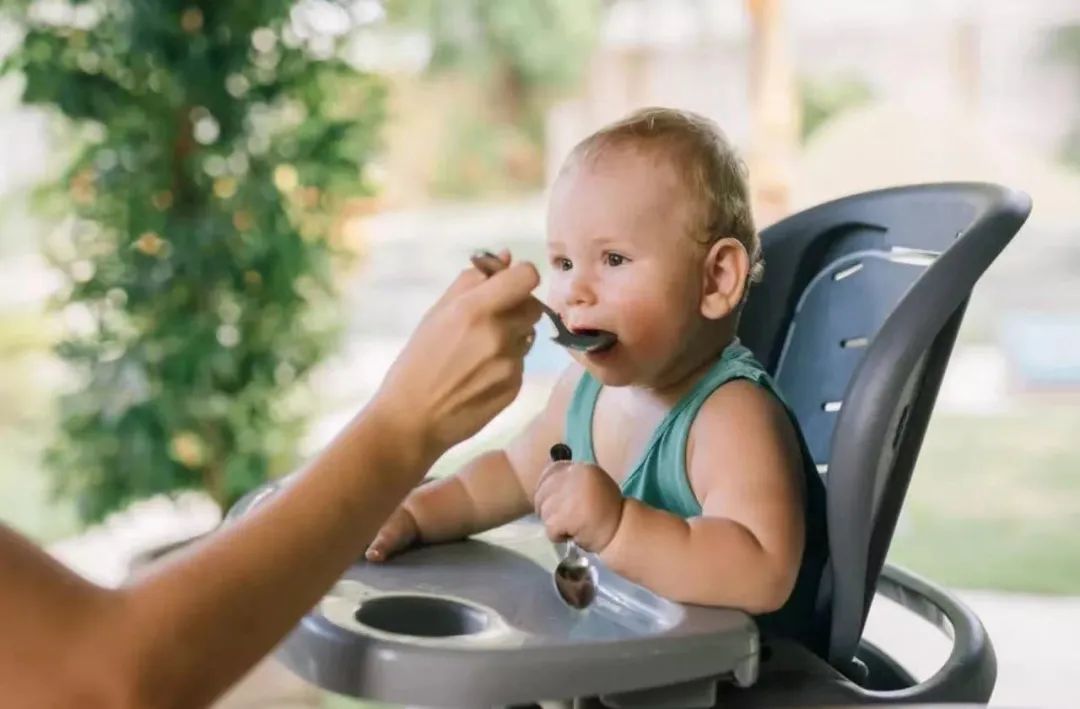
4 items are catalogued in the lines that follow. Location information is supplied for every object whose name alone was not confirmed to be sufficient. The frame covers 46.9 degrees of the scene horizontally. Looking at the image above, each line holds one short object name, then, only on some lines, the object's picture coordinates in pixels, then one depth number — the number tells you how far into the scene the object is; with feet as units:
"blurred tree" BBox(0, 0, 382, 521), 6.56
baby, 2.76
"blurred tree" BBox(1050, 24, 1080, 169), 11.16
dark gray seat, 2.85
